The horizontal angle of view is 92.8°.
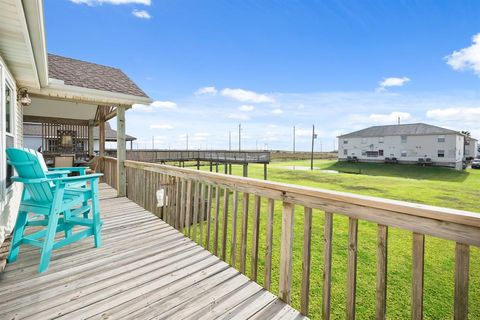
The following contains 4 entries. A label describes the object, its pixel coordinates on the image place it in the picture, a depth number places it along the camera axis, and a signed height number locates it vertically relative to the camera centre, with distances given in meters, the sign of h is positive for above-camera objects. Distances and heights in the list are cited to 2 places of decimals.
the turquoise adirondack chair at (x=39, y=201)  2.31 -0.56
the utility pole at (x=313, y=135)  31.92 +2.52
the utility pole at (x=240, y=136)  55.28 +3.94
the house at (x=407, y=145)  28.86 +1.32
